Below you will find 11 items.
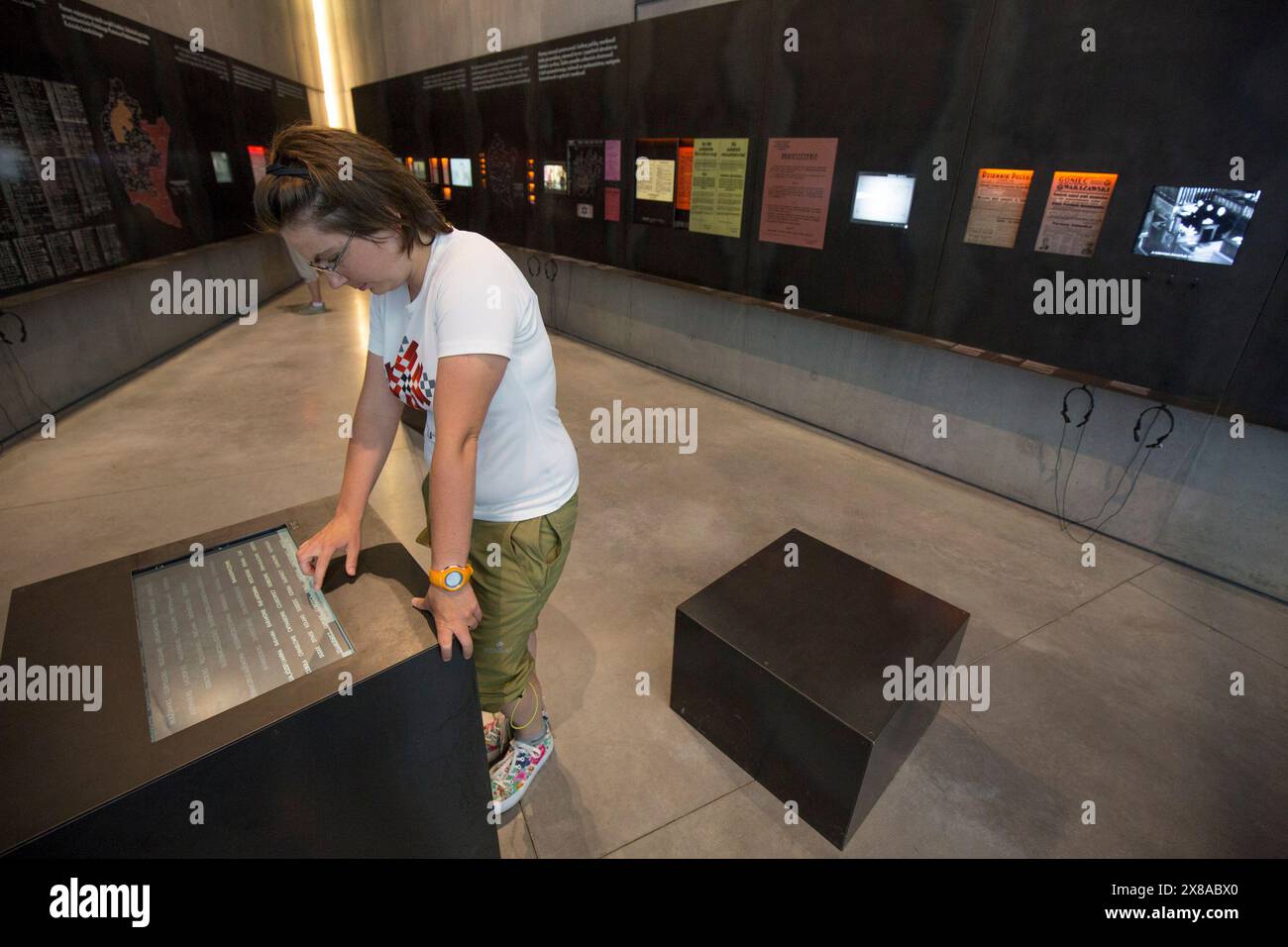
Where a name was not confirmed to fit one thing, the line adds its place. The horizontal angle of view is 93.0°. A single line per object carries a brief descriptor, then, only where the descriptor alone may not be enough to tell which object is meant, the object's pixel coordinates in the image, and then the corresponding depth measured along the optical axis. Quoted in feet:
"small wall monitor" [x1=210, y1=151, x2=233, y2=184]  20.72
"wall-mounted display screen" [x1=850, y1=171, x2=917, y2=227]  10.82
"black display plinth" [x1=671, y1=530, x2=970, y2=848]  5.17
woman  3.44
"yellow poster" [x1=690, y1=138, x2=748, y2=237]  13.45
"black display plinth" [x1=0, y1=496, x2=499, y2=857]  2.57
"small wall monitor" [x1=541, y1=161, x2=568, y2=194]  18.40
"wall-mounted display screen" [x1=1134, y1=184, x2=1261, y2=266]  7.88
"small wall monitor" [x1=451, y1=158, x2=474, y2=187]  22.85
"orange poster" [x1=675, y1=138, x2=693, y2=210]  14.51
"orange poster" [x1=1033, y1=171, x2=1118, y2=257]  8.85
